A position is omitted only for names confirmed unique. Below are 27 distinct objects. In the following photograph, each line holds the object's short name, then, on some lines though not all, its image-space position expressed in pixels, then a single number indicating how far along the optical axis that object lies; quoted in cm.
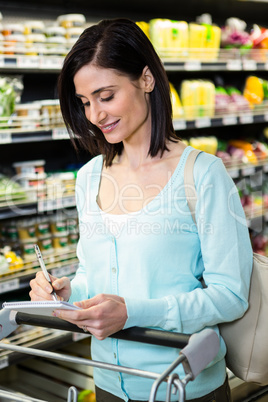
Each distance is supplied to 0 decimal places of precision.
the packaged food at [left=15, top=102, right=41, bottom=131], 250
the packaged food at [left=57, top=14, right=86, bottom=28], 266
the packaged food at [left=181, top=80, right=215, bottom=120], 337
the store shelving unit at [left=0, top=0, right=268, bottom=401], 238
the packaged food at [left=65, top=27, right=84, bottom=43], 261
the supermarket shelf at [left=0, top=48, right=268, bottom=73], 234
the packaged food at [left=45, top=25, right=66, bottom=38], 258
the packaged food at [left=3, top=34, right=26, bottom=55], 235
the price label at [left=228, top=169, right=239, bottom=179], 356
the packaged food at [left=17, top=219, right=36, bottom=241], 273
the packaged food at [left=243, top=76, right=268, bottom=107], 384
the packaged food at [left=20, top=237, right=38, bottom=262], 264
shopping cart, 91
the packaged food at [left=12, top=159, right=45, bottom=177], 265
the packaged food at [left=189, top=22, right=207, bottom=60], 325
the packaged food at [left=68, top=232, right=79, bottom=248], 291
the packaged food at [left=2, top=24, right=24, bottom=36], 240
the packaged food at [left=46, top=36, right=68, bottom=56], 251
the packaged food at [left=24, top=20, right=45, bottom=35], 251
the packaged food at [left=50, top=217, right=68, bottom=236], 281
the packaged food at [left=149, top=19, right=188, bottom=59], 307
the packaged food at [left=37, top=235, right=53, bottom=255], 275
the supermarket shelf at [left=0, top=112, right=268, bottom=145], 239
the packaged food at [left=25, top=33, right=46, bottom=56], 243
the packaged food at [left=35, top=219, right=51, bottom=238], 278
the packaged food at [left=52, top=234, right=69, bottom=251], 282
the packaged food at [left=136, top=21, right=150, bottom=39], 313
